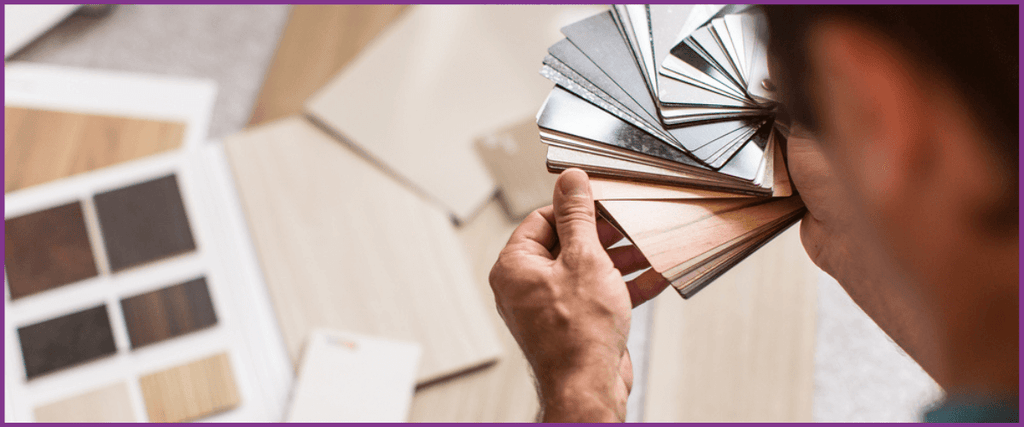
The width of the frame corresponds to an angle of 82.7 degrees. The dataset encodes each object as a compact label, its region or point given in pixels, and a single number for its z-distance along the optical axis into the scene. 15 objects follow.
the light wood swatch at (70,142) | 1.05
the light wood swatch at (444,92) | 1.03
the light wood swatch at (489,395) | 0.92
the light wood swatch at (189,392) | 0.91
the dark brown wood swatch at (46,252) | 0.96
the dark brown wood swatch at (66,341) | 0.92
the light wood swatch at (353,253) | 0.95
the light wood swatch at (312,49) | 1.13
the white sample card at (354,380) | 0.90
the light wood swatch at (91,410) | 0.90
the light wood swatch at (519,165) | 1.00
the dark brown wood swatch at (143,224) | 0.98
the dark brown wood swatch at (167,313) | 0.94
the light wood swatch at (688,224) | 0.51
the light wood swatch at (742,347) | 0.95
